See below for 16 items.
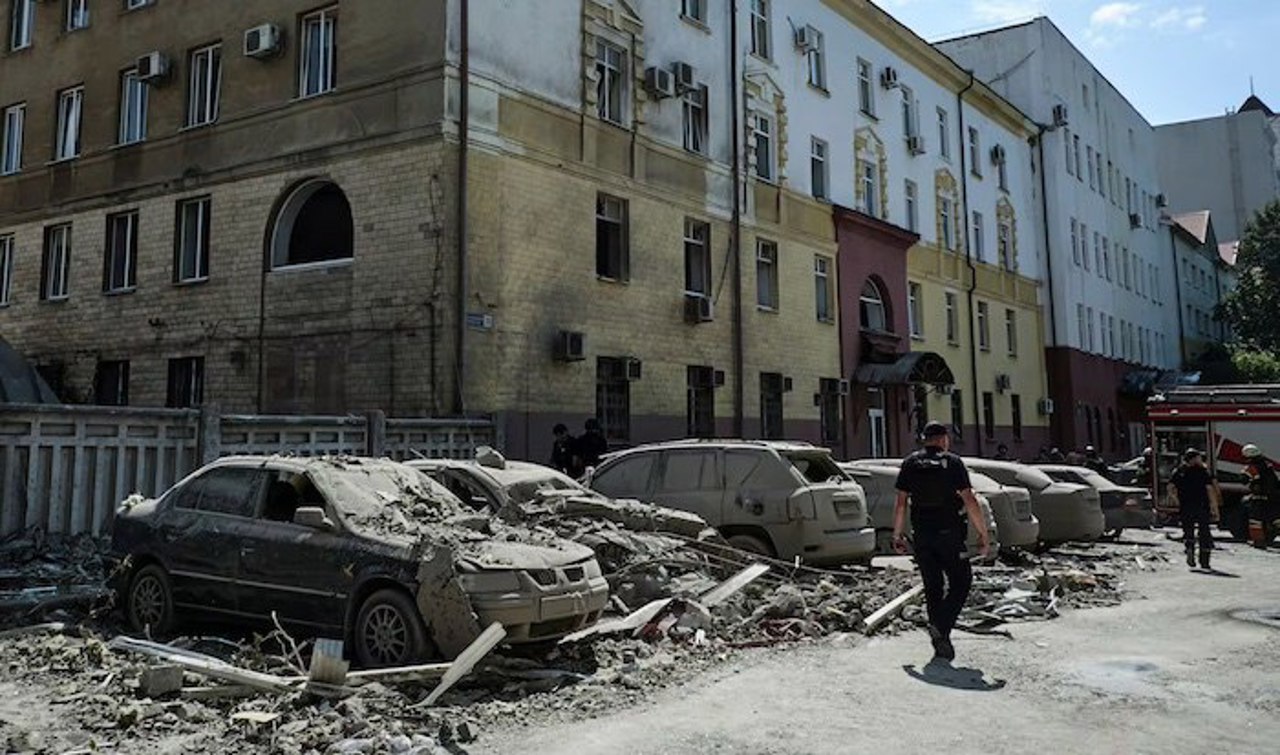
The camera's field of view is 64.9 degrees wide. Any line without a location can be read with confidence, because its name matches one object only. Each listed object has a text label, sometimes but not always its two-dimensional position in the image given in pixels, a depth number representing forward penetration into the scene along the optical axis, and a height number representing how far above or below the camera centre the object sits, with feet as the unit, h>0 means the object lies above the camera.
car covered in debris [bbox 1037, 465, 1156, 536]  57.11 -2.64
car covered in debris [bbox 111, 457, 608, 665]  23.06 -2.42
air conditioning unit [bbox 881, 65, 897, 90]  97.25 +36.96
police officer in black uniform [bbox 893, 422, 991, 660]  25.93 -1.82
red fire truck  63.00 +1.91
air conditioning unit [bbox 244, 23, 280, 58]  59.31 +24.98
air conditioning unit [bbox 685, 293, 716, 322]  68.18 +10.35
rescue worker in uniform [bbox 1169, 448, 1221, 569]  45.62 -1.89
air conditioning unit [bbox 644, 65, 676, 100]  66.39 +25.15
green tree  169.99 +29.18
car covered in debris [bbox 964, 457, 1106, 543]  50.06 -2.13
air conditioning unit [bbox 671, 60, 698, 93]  68.64 +26.31
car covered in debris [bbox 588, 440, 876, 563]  36.52 -1.15
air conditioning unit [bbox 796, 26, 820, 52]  83.97 +35.53
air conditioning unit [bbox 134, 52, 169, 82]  65.46 +25.94
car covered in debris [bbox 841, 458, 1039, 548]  44.09 -2.28
